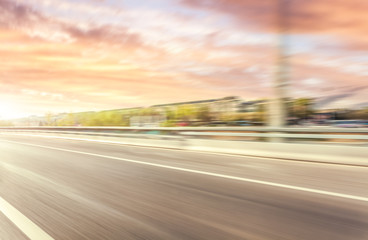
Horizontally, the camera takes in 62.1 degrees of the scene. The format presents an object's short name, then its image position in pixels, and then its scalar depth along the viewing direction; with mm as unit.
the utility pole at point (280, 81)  10062
